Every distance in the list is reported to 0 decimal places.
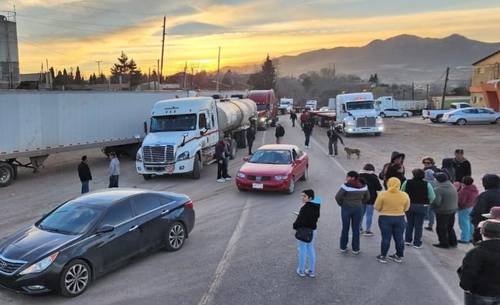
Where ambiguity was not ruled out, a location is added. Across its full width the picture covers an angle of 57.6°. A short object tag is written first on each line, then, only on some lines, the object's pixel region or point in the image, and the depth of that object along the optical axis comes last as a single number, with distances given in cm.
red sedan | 1412
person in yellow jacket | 801
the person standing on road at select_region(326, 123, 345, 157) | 2331
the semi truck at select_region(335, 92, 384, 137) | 3416
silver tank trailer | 2314
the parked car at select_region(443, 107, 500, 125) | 4447
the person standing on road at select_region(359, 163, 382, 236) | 952
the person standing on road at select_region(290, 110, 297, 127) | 4512
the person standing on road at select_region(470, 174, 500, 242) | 789
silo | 4888
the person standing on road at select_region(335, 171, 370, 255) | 849
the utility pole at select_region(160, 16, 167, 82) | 5688
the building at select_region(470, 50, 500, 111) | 5227
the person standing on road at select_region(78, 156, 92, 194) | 1438
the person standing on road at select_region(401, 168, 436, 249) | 869
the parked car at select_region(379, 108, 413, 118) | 6431
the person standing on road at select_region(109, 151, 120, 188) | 1500
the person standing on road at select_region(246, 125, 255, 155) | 2486
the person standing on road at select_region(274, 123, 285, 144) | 2683
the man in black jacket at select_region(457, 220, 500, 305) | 455
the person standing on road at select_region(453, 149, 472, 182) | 1109
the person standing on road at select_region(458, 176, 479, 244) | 930
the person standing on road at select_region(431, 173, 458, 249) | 899
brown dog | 2219
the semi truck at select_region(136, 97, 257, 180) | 1767
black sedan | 696
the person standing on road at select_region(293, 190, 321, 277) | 751
